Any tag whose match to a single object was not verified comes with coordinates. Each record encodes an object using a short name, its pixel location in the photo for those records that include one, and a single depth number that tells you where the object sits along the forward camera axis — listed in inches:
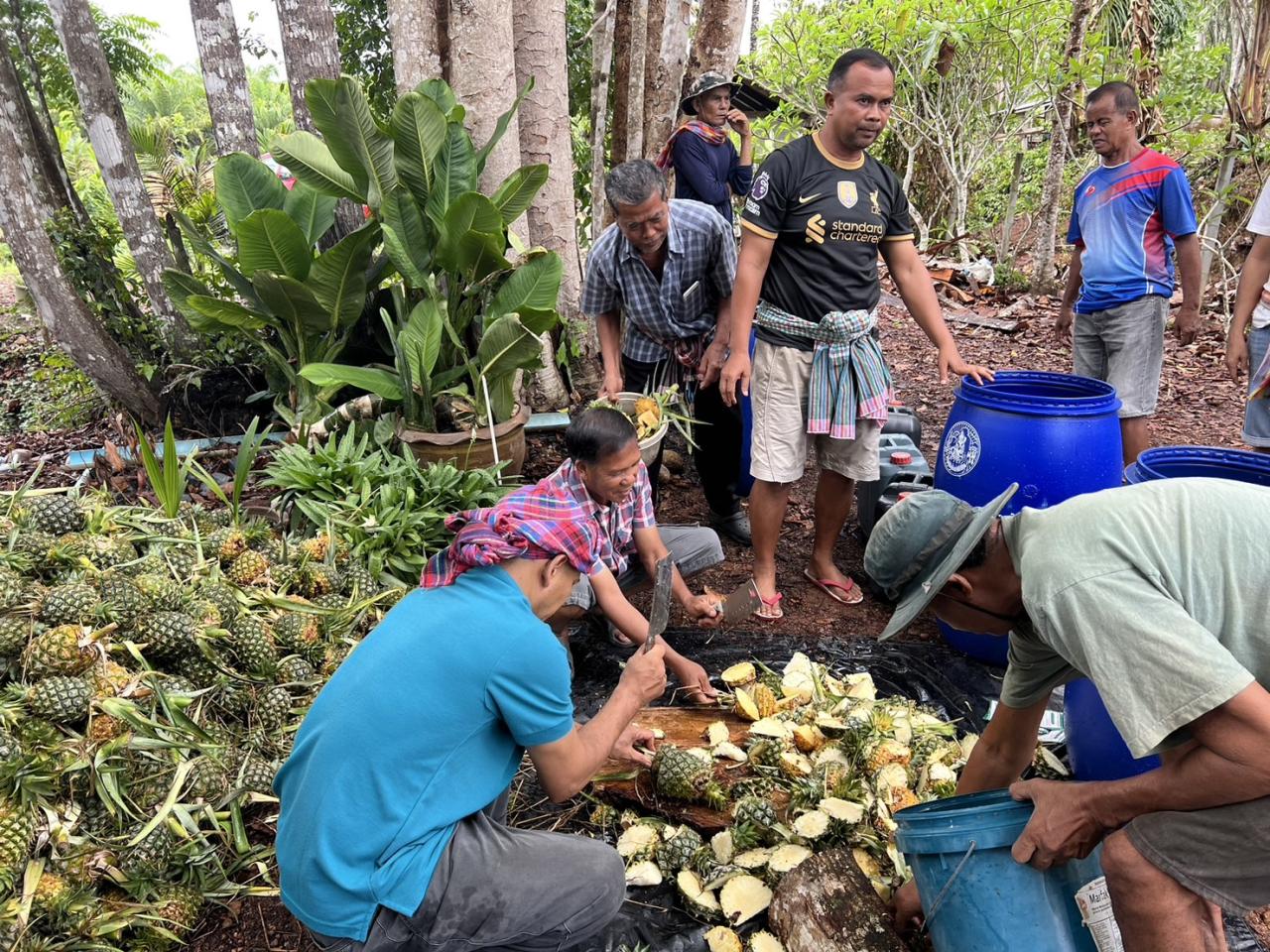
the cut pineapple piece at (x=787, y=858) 90.4
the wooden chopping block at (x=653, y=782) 100.3
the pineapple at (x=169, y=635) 107.3
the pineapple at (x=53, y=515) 128.6
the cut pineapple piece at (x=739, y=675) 121.7
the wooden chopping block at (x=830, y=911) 78.7
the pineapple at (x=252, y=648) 112.9
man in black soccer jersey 134.1
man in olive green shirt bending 58.0
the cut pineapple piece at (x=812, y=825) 93.0
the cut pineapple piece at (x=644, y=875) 92.5
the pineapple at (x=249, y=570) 128.9
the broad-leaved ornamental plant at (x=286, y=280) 173.0
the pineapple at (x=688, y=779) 100.5
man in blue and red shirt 166.2
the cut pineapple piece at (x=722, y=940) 84.7
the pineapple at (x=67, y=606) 106.9
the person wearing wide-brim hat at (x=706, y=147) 208.1
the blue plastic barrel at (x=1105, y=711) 92.1
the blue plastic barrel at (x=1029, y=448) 122.9
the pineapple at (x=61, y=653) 99.5
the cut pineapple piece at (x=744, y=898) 87.7
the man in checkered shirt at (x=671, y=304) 148.3
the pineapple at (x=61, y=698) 95.3
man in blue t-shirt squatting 65.8
